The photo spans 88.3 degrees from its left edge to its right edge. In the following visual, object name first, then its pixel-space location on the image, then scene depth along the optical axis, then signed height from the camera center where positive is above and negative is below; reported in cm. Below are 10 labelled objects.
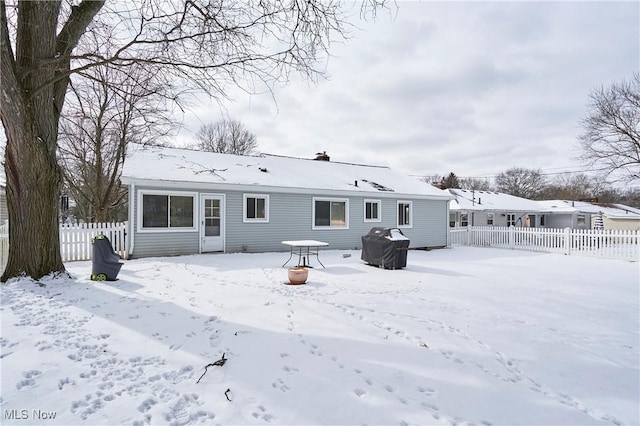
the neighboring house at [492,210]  2489 +38
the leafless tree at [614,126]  2091 +599
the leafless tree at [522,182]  4759 +492
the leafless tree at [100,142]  1631 +390
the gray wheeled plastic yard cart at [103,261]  678 -98
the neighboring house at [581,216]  2892 -4
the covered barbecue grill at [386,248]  939 -97
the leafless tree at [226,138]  3159 +746
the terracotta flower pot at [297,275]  689 -128
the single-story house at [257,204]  1069 +42
